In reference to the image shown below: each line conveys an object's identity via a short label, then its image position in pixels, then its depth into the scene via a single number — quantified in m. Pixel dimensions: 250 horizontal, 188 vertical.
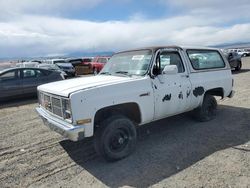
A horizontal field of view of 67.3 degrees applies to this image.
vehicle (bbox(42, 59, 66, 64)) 16.74
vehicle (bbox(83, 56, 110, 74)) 16.83
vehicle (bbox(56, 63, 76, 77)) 15.12
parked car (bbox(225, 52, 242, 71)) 14.09
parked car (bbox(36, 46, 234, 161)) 3.01
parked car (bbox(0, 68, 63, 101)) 7.80
